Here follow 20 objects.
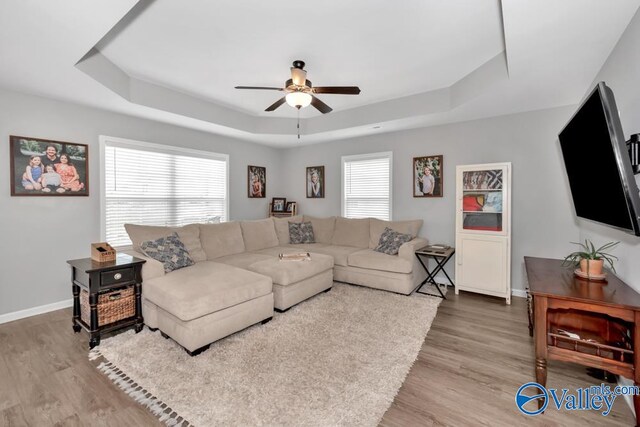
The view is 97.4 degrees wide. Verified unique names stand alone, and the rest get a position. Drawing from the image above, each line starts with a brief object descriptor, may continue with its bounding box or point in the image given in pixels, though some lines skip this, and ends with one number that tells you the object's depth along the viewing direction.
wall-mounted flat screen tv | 1.55
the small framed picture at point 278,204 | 6.05
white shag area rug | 1.74
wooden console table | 1.60
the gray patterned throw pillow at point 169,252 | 3.01
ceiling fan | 2.55
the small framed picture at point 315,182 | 5.75
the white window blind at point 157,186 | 3.80
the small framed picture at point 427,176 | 4.43
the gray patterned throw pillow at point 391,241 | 4.09
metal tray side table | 3.84
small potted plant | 2.01
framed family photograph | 3.07
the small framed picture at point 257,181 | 5.64
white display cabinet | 3.59
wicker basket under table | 2.53
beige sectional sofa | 2.45
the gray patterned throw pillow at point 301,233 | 5.00
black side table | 2.46
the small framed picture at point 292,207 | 5.99
